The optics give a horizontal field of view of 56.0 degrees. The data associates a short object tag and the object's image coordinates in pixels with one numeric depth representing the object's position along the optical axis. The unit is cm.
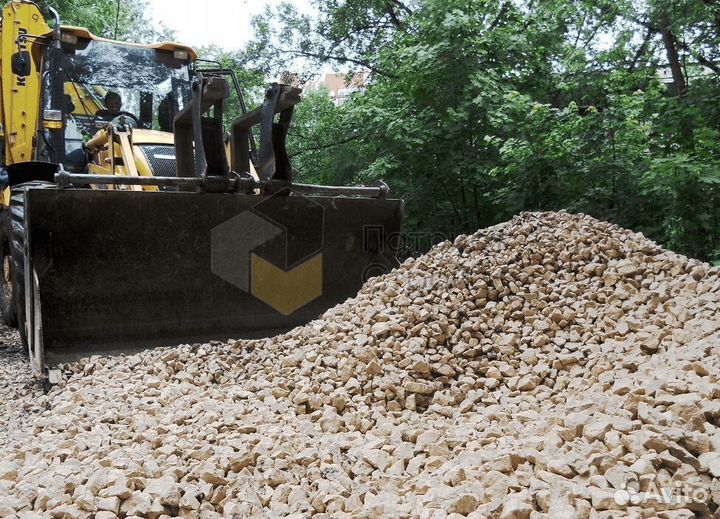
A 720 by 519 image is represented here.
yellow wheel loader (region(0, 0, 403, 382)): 429
